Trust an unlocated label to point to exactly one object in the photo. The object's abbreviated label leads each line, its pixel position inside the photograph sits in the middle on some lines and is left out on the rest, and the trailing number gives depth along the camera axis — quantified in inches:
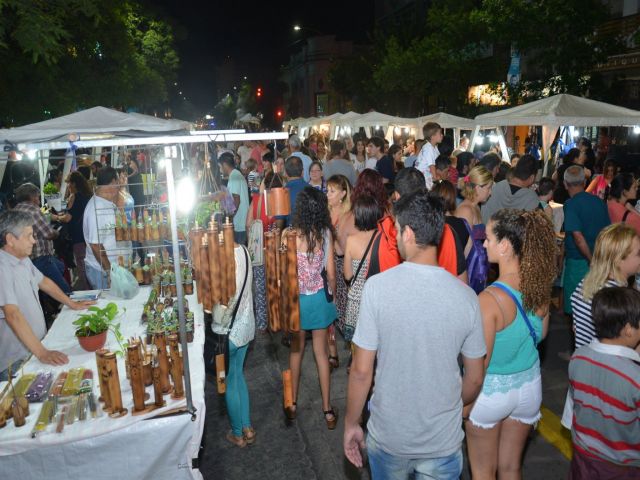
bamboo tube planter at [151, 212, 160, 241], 211.9
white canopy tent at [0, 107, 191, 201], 208.1
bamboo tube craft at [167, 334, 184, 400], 127.0
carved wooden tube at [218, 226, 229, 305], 136.9
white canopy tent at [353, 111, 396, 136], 666.8
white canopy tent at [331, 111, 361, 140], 720.4
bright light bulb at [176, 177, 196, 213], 155.5
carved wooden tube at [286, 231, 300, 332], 143.1
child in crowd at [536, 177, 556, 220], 286.7
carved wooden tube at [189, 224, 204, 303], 137.0
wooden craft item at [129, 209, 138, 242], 210.8
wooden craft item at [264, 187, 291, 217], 157.8
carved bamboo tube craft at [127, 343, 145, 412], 118.9
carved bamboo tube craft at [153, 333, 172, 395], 126.2
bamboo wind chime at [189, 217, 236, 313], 136.2
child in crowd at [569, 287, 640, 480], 95.6
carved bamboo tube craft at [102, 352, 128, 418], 116.9
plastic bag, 194.2
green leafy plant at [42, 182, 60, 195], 420.2
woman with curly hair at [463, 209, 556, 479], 106.4
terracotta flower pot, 148.2
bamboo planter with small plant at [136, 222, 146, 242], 210.8
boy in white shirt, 316.2
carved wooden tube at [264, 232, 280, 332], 145.5
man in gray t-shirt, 82.7
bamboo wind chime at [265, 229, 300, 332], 144.0
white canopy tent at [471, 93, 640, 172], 351.3
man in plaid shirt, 219.9
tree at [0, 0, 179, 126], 292.2
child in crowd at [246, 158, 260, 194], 419.1
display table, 114.0
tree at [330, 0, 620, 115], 488.7
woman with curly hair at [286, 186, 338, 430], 161.2
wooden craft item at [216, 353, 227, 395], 138.5
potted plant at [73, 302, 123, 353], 148.3
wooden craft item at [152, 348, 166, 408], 123.1
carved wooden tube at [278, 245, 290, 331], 144.3
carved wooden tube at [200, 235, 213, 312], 135.9
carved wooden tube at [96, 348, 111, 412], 117.1
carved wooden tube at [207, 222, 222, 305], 135.6
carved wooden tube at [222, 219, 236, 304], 137.3
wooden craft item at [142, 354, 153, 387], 127.3
